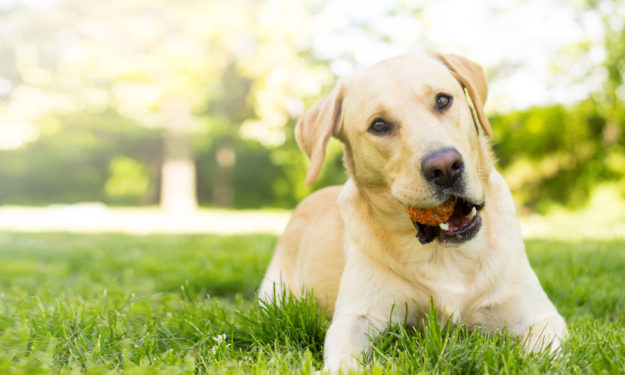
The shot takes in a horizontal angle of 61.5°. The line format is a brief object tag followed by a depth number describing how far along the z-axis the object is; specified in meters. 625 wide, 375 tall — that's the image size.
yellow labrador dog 2.34
